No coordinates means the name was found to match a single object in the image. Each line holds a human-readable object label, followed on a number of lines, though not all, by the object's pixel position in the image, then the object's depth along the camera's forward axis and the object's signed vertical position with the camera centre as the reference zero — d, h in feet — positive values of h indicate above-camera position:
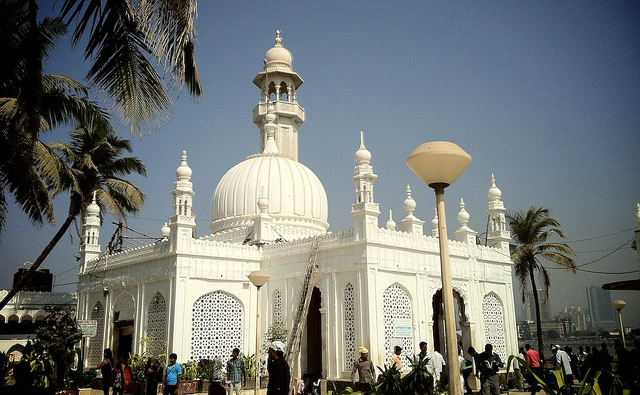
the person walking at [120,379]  46.30 -2.35
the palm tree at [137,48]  29.84 +15.83
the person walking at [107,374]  46.88 -1.92
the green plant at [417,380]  30.14 -1.85
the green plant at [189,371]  64.34 -2.47
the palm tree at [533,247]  88.69 +13.87
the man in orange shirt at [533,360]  50.78 -1.60
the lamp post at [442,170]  22.41 +6.59
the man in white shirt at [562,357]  46.39 -1.31
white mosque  66.90 +8.15
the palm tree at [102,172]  80.07 +24.69
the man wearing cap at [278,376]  28.30 -1.42
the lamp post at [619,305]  61.41 +3.52
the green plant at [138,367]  65.82 -1.99
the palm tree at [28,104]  35.40 +17.77
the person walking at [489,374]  41.55 -2.24
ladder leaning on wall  65.36 +3.76
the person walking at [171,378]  43.60 -2.16
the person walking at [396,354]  44.86 -0.82
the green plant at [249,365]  66.54 -2.04
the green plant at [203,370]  64.58 -2.40
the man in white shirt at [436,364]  43.83 -1.54
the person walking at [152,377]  49.06 -2.30
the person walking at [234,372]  48.16 -1.98
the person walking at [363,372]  41.32 -1.89
